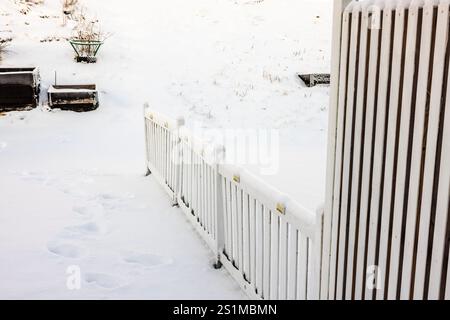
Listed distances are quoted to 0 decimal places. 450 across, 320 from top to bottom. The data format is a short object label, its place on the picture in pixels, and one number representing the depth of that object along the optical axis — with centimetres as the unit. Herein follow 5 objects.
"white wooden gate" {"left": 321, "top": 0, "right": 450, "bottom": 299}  154
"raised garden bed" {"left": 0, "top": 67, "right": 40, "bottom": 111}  1150
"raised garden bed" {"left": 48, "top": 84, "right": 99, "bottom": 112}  1171
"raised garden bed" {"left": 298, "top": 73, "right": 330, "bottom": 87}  1473
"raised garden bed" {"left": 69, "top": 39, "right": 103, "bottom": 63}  1457
